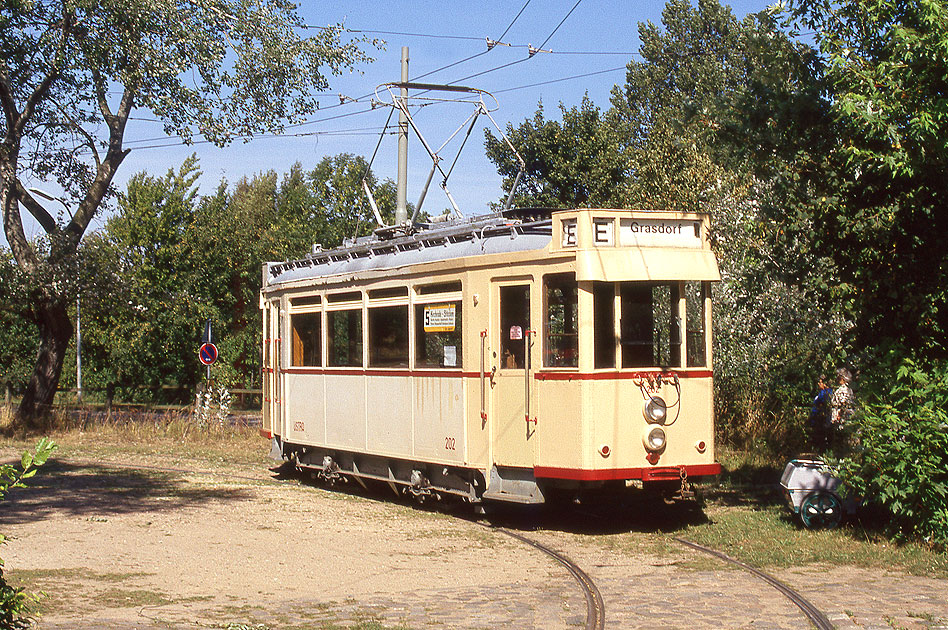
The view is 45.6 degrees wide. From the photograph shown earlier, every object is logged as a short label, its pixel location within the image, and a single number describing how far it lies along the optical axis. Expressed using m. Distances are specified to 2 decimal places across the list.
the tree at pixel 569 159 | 29.25
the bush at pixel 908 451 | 10.05
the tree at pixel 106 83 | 22.30
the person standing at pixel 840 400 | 16.28
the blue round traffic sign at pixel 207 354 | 24.47
